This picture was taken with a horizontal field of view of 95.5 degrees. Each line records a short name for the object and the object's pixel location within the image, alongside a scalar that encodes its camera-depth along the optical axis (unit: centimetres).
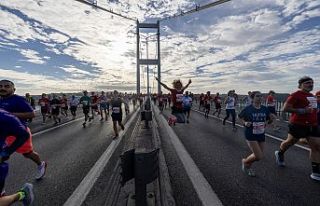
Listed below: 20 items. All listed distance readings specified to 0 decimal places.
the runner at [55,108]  843
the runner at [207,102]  1013
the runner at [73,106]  1032
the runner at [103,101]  1038
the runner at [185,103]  484
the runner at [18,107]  247
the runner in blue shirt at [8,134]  141
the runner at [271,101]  715
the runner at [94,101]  1018
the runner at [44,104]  882
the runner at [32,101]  1116
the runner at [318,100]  314
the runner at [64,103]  1130
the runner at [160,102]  1403
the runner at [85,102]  820
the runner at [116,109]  555
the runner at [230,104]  704
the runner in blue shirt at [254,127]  277
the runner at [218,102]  1000
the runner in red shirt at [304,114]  274
